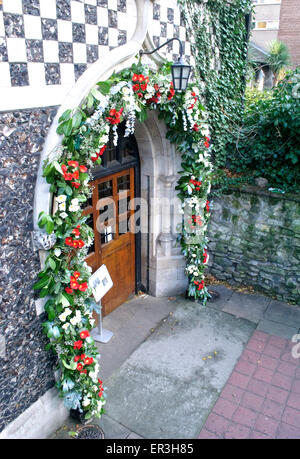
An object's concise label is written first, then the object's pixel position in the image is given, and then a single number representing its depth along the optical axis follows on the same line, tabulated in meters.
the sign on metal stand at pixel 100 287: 4.09
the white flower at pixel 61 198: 3.00
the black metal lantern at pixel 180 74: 3.81
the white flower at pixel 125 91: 3.45
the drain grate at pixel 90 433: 3.48
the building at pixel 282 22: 15.98
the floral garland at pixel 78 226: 3.05
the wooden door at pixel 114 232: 4.70
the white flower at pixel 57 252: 3.12
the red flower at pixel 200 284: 5.51
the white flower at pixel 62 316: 3.19
